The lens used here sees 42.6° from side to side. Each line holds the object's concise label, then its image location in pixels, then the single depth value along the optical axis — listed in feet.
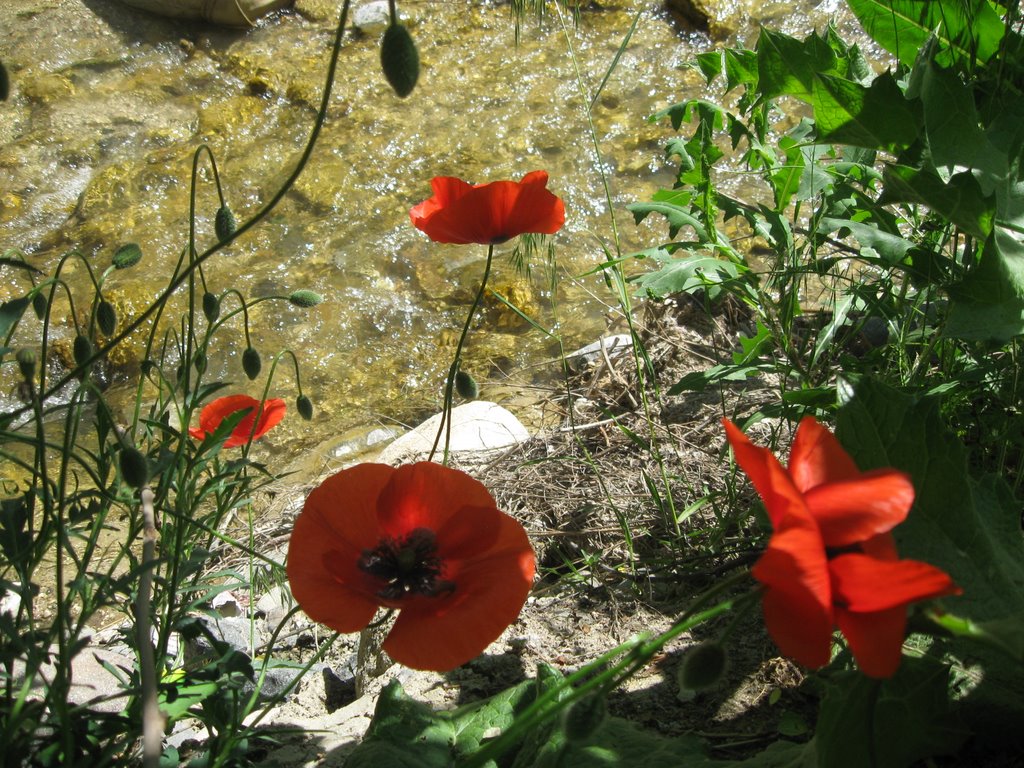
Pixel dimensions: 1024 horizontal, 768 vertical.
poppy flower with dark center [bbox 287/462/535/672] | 1.14
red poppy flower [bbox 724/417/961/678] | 0.91
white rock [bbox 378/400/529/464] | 3.11
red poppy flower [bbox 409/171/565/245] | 1.55
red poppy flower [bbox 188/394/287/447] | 1.63
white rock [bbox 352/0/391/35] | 6.25
